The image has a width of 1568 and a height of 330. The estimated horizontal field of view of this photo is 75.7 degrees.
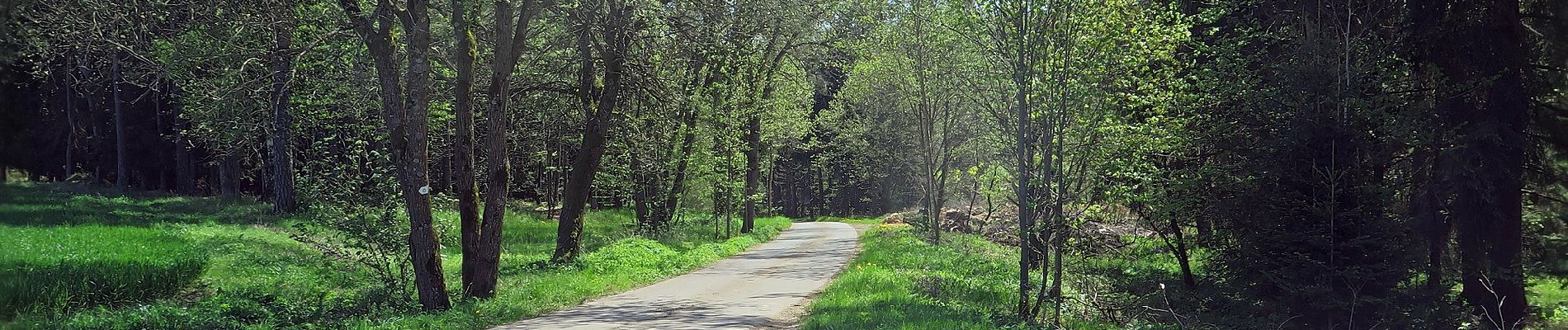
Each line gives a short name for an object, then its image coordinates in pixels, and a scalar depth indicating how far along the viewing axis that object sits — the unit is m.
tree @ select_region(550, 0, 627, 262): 17.44
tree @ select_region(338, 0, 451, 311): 12.38
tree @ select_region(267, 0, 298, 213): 13.52
